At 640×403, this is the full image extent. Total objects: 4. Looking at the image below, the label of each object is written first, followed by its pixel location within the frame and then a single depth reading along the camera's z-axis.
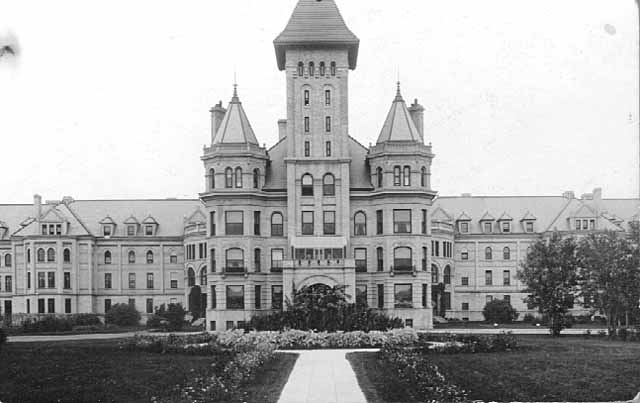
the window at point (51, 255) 75.12
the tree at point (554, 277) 45.97
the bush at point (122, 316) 67.31
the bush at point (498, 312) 67.75
